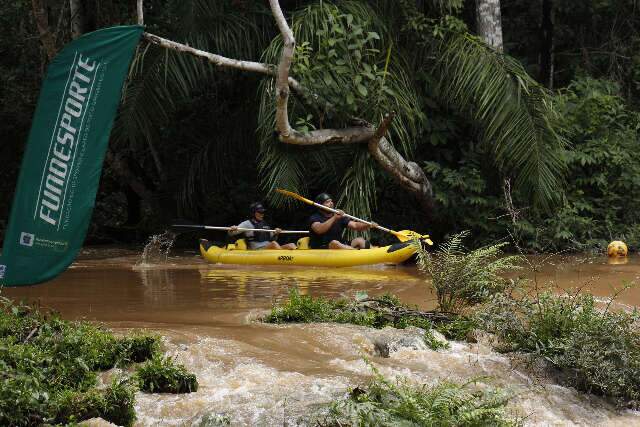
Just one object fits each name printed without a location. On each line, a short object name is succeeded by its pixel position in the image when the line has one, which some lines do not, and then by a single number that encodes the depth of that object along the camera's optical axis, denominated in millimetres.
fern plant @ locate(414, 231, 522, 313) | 16817
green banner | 16297
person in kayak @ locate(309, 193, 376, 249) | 27530
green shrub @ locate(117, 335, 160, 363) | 13464
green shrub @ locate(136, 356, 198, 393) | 12716
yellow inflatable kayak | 26409
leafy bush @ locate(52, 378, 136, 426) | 11616
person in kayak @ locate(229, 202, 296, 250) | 29127
